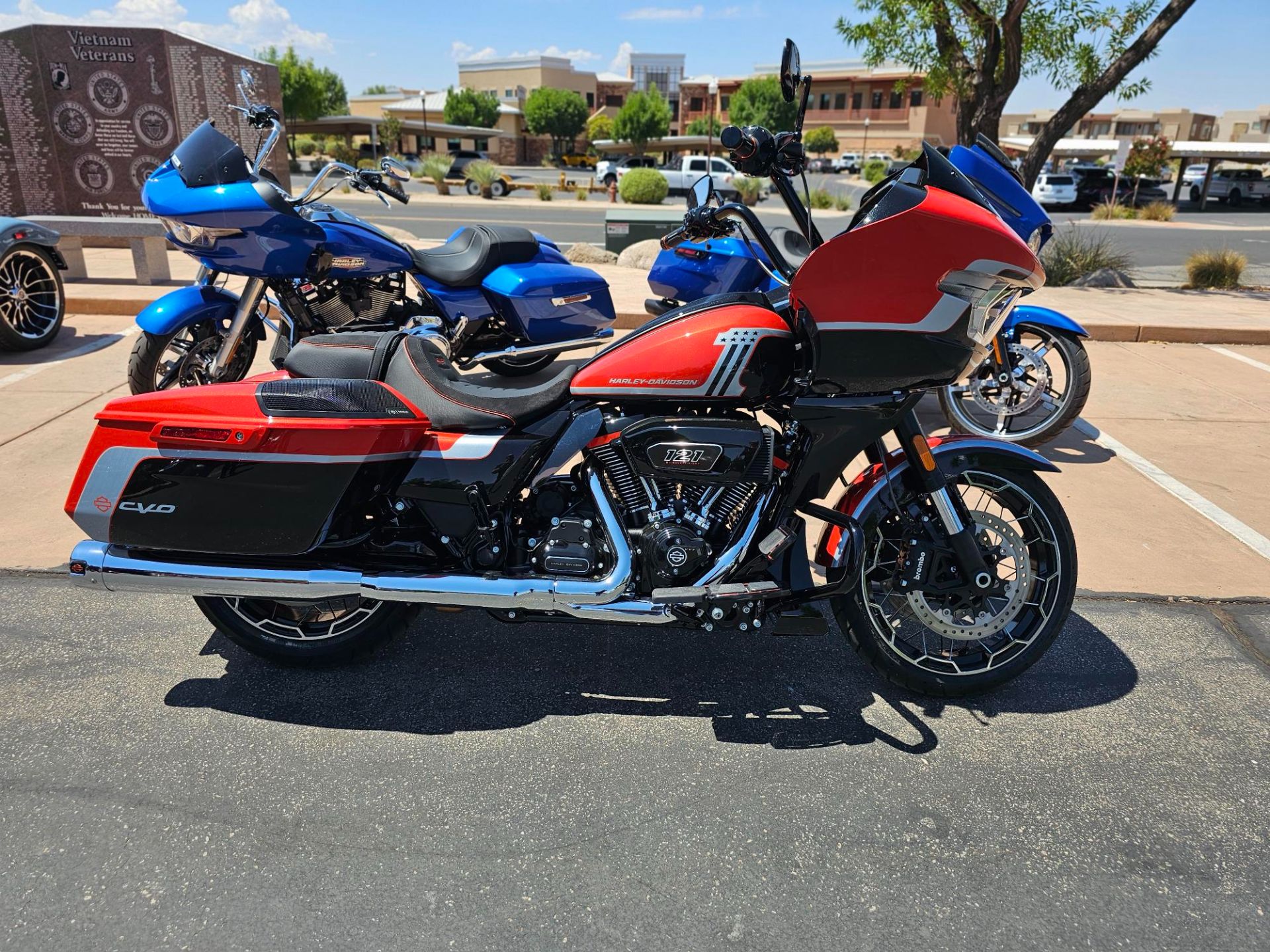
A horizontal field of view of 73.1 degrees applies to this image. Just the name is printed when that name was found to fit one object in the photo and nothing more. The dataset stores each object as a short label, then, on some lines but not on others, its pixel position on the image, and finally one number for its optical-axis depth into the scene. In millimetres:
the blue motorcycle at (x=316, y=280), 4555
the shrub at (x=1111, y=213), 28312
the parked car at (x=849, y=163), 63469
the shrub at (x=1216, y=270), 11547
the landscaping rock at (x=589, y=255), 12500
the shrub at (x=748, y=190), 28828
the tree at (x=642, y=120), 73938
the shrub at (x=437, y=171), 32875
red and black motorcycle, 2578
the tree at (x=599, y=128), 87531
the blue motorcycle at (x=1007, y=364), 5082
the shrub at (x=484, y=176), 32781
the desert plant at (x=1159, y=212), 27172
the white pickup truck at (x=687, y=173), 34094
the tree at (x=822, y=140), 78062
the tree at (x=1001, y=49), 10375
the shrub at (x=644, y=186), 28797
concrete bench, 9148
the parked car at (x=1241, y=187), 35969
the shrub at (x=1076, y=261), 11484
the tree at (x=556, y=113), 81938
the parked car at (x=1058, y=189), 31578
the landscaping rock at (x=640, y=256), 12047
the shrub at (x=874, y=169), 45125
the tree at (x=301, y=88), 68312
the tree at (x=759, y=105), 72312
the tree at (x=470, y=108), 82812
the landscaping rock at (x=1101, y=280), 11445
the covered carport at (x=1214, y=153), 34312
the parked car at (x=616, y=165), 41844
